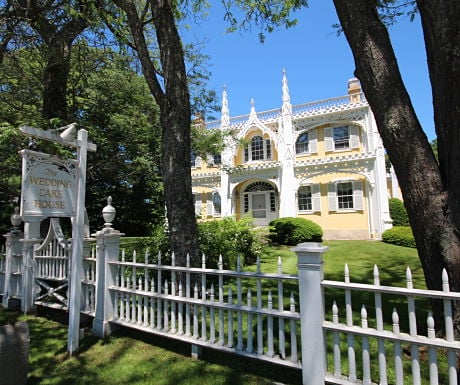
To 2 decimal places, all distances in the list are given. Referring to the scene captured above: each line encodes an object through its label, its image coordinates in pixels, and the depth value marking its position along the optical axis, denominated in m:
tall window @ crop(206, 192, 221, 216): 22.75
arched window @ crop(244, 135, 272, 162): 21.06
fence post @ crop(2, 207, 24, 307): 6.18
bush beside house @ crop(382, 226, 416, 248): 14.22
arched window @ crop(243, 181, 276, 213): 20.92
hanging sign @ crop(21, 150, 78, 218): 3.52
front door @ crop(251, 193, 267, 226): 20.94
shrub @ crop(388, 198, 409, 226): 17.97
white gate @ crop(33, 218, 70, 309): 5.22
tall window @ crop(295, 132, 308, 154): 19.92
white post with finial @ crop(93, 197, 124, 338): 4.39
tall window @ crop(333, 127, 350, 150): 18.67
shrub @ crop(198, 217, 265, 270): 7.38
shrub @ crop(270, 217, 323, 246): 15.24
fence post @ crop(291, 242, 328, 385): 2.79
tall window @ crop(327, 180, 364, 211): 17.78
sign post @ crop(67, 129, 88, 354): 4.02
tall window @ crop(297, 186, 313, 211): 19.59
